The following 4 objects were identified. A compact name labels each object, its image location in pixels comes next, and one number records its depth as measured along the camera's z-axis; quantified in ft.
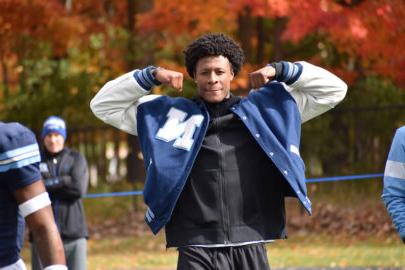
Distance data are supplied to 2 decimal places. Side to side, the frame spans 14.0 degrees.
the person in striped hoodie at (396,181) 29.87
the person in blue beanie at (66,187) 47.86
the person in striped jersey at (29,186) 23.23
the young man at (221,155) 29.15
